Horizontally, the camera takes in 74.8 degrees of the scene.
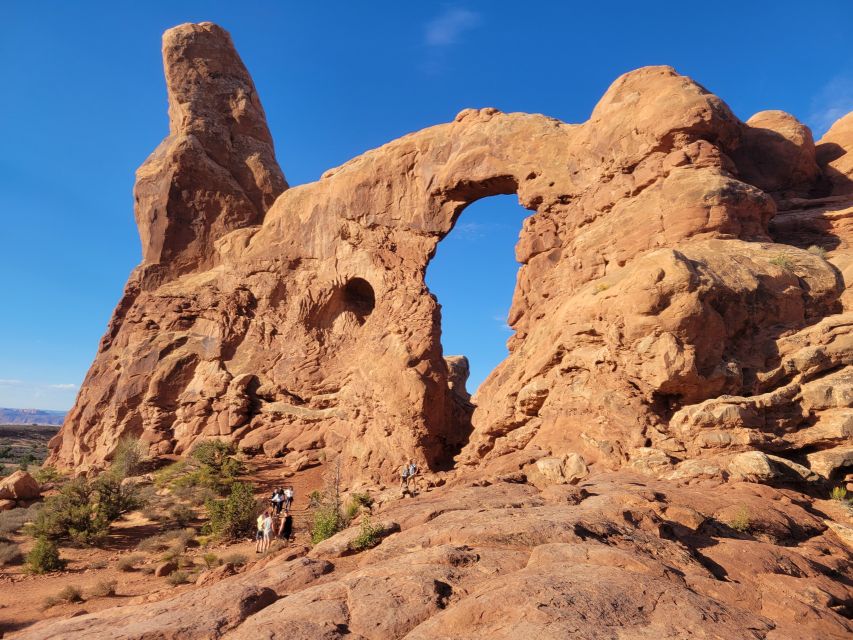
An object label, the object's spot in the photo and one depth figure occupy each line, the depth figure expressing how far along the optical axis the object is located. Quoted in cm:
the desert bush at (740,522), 869
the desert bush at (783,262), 1489
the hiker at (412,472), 1952
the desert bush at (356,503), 1402
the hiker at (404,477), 1872
